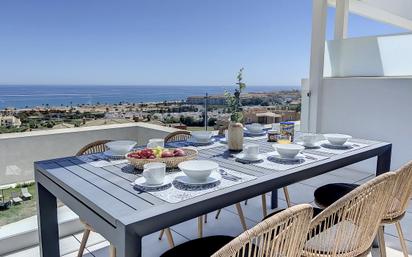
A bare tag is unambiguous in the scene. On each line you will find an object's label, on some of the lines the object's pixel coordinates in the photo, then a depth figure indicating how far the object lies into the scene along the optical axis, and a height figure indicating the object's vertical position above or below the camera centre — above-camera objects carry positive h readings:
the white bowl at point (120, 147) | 1.89 -0.36
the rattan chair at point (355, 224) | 1.38 -0.60
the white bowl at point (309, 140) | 2.21 -0.35
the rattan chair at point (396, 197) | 1.70 -0.71
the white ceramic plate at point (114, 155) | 1.86 -0.40
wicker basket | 1.61 -0.37
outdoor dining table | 1.11 -0.43
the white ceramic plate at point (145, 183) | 1.38 -0.42
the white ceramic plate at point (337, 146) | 2.17 -0.39
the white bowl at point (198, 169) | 1.42 -0.37
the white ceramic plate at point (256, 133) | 2.70 -0.38
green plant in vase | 2.05 -0.23
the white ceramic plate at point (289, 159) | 1.85 -0.40
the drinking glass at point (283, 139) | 2.30 -0.37
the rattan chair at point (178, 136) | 2.69 -0.41
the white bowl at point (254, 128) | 2.75 -0.34
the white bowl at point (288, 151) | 1.85 -0.36
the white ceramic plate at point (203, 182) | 1.41 -0.41
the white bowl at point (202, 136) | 2.29 -0.35
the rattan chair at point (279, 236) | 1.00 -0.49
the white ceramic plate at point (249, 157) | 1.83 -0.40
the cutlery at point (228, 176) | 1.50 -0.42
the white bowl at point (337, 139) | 2.23 -0.35
